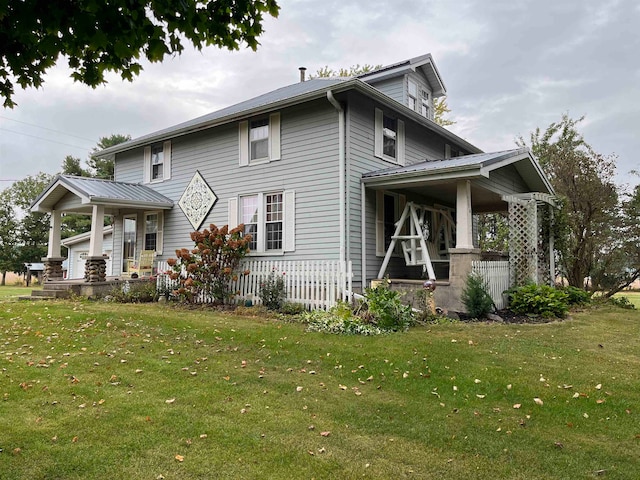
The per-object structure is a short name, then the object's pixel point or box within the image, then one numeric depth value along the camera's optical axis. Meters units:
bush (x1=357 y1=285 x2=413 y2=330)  7.65
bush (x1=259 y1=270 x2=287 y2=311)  10.38
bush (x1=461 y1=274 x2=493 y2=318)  9.09
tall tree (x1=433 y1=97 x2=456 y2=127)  28.31
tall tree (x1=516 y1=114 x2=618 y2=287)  15.11
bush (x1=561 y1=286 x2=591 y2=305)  12.40
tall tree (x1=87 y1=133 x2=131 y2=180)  36.47
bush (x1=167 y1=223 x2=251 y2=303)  10.81
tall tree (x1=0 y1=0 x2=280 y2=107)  3.08
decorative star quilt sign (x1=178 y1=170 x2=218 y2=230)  13.35
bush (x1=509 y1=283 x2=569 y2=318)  9.69
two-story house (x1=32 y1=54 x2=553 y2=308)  10.57
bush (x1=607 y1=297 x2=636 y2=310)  12.92
